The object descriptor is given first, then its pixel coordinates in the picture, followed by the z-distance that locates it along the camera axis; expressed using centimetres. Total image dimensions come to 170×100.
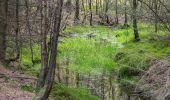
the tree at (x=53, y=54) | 1100
